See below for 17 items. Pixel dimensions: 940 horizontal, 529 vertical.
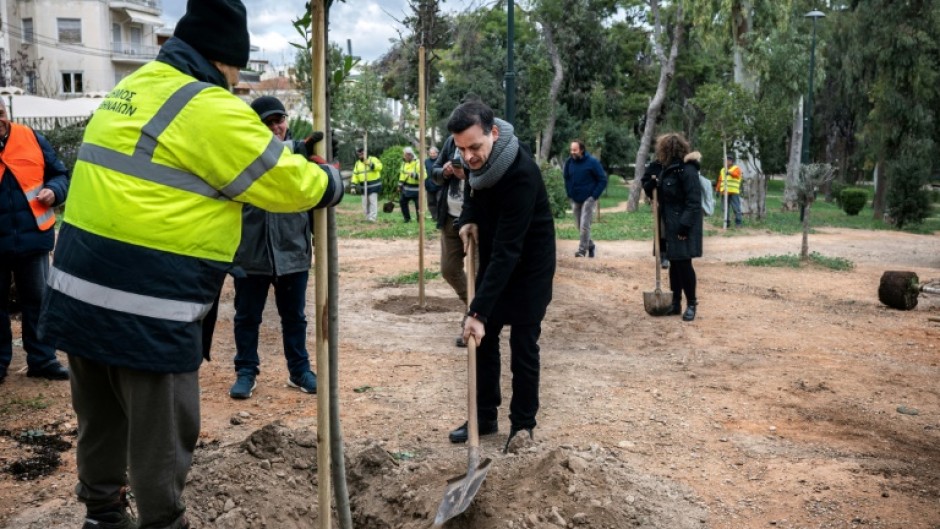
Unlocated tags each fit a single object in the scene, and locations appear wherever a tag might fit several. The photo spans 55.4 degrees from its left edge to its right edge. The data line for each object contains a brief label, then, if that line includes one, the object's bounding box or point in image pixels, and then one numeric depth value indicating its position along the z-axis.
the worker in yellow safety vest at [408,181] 20.38
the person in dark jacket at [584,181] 14.03
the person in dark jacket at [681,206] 8.72
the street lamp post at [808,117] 26.80
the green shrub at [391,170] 31.16
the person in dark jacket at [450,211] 7.24
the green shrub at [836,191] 31.68
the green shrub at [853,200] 29.08
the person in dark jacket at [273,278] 5.62
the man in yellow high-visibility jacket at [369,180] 21.38
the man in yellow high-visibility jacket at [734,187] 21.62
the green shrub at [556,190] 22.09
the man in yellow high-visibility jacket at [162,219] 2.78
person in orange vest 5.81
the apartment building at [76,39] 50.75
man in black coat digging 4.55
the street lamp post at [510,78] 12.27
